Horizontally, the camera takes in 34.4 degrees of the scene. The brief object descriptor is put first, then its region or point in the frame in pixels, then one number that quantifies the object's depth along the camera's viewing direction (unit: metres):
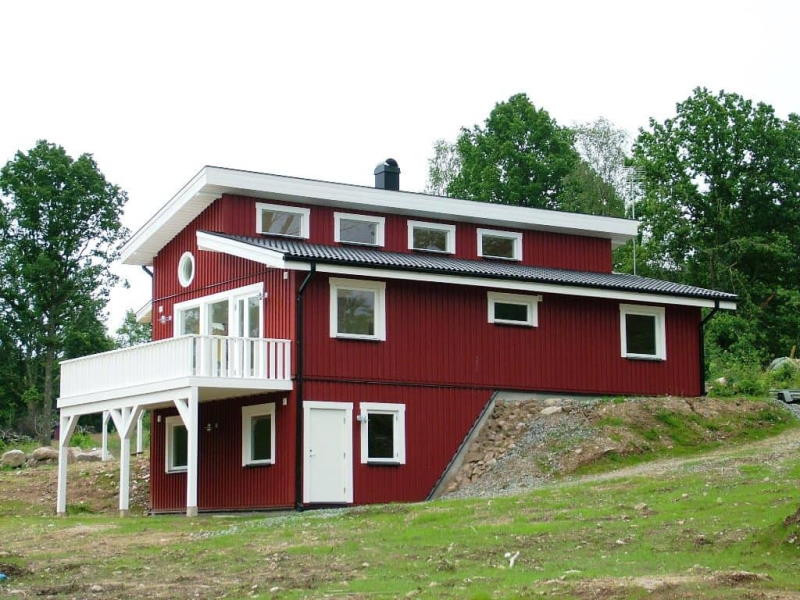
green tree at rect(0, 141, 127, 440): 55.28
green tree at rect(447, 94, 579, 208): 62.00
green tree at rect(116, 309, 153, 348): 76.79
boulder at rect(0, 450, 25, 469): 41.66
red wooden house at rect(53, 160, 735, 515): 27.52
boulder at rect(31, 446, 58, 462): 42.31
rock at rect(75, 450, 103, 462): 42.28
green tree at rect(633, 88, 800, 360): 51.84
